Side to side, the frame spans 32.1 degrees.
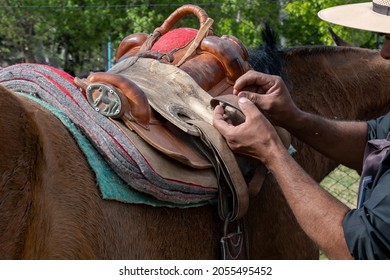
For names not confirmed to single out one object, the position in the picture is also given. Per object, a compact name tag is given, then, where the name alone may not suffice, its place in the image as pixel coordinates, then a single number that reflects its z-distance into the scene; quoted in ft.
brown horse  7.36
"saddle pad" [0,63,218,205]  8.46
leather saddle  9.11
